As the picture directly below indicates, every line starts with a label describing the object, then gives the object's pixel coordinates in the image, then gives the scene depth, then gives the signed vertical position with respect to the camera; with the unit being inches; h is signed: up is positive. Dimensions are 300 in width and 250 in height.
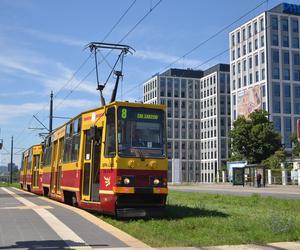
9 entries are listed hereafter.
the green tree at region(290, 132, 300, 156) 3152.1 +188.9
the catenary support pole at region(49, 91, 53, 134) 1789.4 +221.0
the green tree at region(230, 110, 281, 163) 3139.8 +254.2
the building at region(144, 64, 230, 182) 5570.9 +740.3
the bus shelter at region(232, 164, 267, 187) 2167.8 +11.8
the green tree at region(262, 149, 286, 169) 2795.3 +101.7
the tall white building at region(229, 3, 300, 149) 4099.4 +915.7
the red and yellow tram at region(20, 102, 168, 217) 551.5 +18.4
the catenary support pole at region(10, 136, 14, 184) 3312.0 +169.7
